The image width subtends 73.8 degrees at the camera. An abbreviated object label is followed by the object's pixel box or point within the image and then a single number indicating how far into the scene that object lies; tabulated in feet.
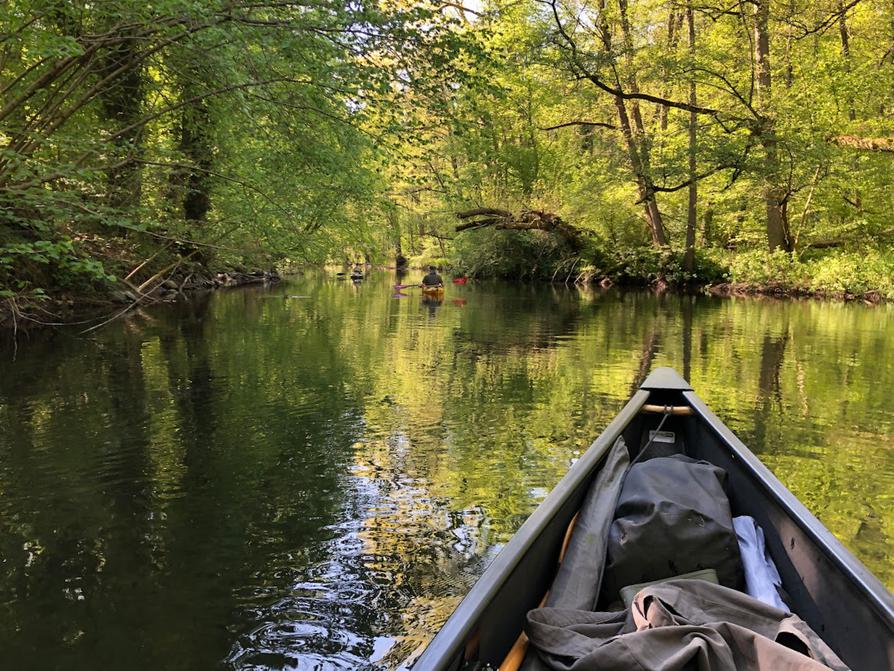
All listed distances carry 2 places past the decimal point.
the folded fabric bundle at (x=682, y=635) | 5.14
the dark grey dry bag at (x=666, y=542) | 7.72
